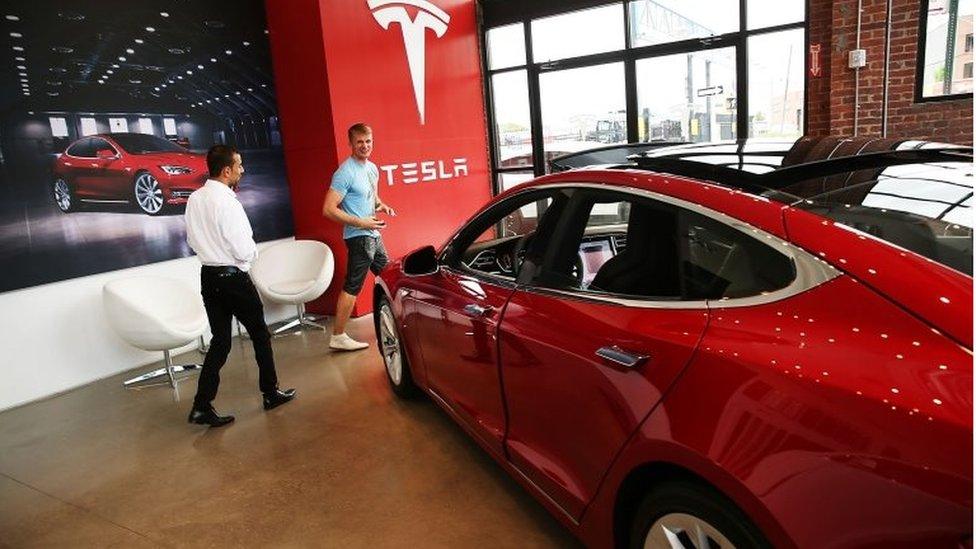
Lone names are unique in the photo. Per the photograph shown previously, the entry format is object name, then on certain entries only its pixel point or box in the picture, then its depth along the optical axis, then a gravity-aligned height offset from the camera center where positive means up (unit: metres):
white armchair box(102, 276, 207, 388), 4.19 -0.95
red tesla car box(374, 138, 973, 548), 1.05 -0.46
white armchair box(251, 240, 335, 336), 5.26 -0.90
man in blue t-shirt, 4.59 -0.42
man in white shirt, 3.36 -0.51
